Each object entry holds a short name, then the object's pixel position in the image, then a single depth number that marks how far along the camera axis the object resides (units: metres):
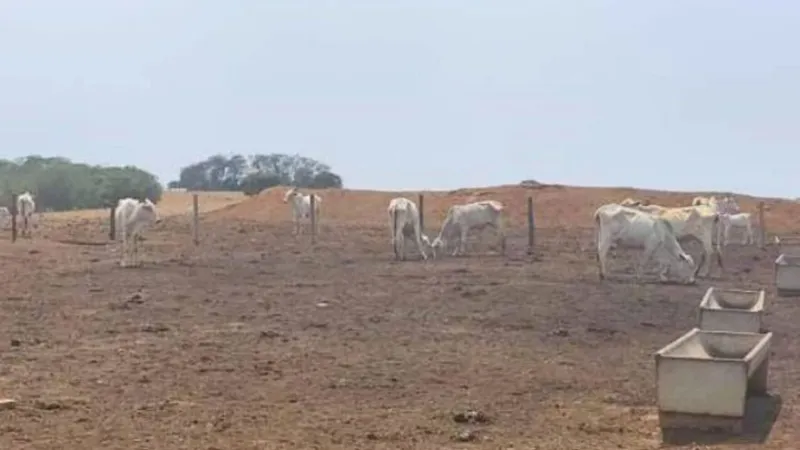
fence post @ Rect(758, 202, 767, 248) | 33.31
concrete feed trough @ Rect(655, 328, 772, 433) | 9.22
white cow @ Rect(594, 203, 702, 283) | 23.22
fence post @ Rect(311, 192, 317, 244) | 33.67
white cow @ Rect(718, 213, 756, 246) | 35.41
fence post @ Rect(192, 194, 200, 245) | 31.97
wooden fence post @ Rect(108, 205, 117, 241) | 31.69
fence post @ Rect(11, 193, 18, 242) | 32.44
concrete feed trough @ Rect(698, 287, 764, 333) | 13.61
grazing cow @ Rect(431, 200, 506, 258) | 30.47
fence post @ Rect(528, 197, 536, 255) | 30.83
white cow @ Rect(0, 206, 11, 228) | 41.28
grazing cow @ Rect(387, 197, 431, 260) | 27.45
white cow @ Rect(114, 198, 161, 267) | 25.58
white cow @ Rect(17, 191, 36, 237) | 36.78
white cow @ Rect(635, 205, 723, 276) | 24.56
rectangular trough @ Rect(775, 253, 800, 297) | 19.75
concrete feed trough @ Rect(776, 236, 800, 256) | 31.41
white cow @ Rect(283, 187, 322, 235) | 38.29
